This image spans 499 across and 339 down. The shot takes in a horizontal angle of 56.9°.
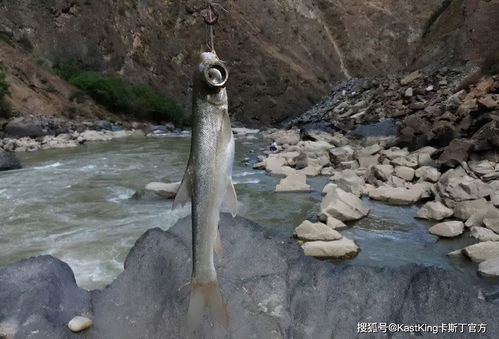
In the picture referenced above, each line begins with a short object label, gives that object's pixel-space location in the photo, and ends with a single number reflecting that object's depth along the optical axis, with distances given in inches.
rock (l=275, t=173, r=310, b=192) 406.6
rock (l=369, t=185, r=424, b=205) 347.6
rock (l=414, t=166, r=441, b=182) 375.1
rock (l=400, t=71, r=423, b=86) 977.9
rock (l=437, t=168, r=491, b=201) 305.0
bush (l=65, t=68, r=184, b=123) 1315.2
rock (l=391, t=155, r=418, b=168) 426.1
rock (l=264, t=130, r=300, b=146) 757.9
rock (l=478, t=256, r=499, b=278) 206.7
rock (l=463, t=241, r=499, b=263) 225.5
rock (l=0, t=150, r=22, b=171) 569.3
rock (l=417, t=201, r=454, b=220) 302.8
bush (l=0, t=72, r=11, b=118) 983.0
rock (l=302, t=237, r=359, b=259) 235.3
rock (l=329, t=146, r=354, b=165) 522.0
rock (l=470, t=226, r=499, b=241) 247.9
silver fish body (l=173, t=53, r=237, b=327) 89.4
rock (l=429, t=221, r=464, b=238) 268.8
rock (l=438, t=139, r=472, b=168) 377.1
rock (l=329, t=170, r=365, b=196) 379.8
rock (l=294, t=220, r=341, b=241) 258.2
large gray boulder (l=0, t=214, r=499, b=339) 129.0
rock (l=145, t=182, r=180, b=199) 381.7
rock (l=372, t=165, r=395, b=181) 404.8
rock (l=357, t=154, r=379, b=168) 467.7
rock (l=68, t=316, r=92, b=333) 131.5
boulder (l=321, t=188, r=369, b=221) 303.4
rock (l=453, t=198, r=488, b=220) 287.0
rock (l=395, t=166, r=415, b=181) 399.9
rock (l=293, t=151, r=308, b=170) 513.0
